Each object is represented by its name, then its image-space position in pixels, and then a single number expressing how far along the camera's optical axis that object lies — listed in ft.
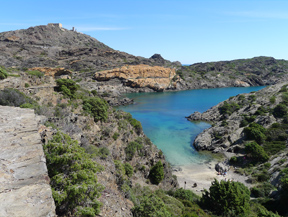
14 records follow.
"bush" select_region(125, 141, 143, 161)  67.79
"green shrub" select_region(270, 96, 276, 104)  173.58
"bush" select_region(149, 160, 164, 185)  68.69
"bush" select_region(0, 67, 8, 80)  61.91
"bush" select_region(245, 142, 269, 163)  107.14
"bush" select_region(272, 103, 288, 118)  147.84
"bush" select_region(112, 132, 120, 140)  68.80
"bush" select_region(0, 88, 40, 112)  43.28
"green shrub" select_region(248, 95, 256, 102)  213.21
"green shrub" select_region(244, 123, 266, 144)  123.85
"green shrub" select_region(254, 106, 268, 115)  160.66
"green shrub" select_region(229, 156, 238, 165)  109.40
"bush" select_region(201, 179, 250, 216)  52.84
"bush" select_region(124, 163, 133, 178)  57.93
